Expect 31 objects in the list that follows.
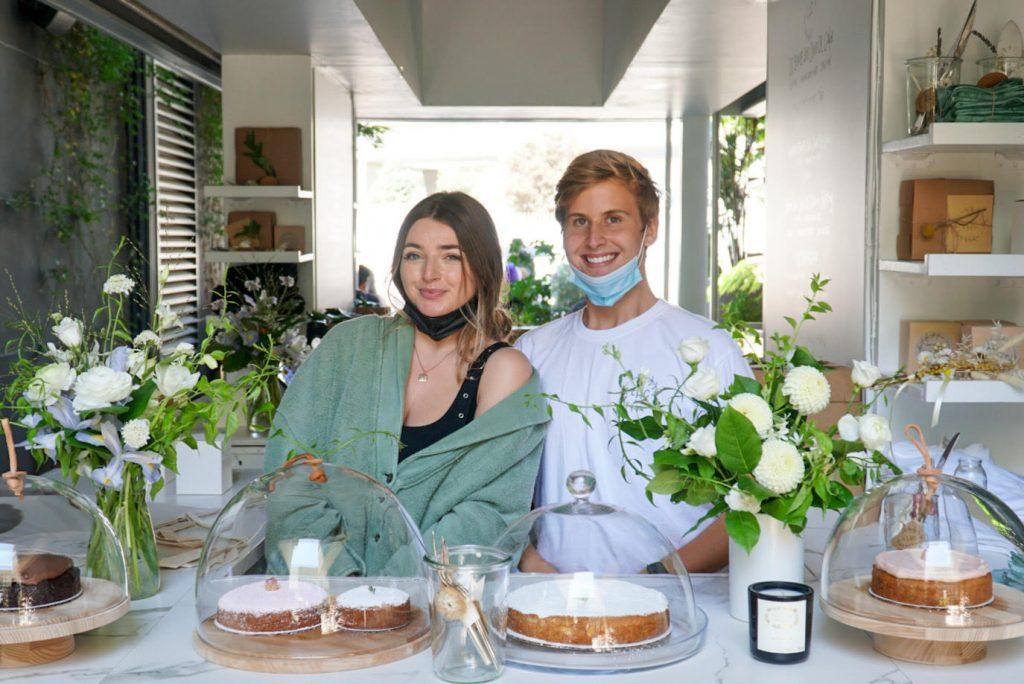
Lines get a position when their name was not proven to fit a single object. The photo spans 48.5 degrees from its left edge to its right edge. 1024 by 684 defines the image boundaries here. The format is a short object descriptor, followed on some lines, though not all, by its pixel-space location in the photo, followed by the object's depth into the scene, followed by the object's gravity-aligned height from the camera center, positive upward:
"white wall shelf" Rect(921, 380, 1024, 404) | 2.68 -0.29
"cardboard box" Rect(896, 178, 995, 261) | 2.80 +0.13
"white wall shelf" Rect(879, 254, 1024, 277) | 2.71 +0.01
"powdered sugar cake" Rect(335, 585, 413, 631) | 1.50 -0.46
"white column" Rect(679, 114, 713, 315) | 7.89 +0.37
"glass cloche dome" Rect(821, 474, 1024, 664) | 1.45 -0.39
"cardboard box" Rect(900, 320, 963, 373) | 2.89 -0.17
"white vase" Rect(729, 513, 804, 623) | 1.63 -0.41
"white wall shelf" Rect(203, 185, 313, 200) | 5.27 +0.34
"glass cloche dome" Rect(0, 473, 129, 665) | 1.47 -0.41
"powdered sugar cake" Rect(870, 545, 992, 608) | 1.46 -0.40
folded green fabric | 2.69 +0.40
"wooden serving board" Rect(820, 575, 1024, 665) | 1.42 -0.45
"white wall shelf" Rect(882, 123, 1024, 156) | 2.64 +0.32
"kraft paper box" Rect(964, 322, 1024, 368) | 2.74 -0.15
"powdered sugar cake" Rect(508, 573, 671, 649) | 1.45 -0.45
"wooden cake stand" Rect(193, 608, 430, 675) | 1.43 -0.49
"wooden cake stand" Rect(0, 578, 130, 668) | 1.45 -0.46
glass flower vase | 1.78 -0.42
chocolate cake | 1.48 -0.42
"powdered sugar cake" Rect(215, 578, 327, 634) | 1.48 -0.45
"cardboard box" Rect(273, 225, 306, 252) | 5.44 +0.14
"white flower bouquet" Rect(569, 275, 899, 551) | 1.49 -0.24
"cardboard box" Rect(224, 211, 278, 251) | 5.39 +0.17
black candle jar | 1.46 -0.46
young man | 2.15 -0.13
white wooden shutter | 6.54 +0.47
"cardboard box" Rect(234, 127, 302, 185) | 5.40 +0.53
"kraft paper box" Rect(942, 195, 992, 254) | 2.79 +0.11
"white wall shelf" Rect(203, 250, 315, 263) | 5.29 +0.04
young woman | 2.01 -0.24
